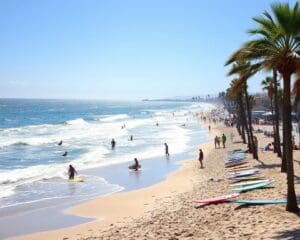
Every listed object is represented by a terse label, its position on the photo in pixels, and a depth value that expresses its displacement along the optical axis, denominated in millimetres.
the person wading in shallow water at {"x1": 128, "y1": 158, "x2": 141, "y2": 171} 30039
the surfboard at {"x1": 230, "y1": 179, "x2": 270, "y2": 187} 18169
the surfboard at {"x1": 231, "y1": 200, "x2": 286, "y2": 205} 13534
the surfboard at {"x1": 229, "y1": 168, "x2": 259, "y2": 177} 21395
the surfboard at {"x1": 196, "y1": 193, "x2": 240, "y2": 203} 15406
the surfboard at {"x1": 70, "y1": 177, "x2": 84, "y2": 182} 25828
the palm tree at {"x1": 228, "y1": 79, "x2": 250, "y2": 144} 36844
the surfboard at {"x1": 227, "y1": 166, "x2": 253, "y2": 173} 23945
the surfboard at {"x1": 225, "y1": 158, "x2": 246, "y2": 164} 28367
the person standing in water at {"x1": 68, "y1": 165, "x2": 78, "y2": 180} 26328
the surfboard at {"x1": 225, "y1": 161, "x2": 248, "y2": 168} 26469
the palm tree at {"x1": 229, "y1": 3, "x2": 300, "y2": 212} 10469
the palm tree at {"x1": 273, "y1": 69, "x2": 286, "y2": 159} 20844
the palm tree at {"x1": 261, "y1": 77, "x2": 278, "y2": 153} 35138
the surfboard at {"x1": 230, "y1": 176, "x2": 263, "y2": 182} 19406
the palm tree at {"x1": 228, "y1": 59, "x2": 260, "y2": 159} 11858
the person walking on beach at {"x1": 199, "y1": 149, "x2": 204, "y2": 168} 29591
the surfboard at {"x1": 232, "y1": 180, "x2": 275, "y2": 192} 16875
